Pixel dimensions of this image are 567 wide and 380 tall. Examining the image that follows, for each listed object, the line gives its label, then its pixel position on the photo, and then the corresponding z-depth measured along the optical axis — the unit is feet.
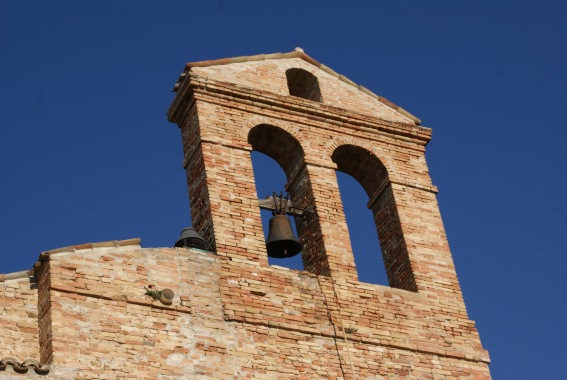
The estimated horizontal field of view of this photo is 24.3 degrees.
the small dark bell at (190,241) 45.03
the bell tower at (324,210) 44.50
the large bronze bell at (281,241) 47.46
